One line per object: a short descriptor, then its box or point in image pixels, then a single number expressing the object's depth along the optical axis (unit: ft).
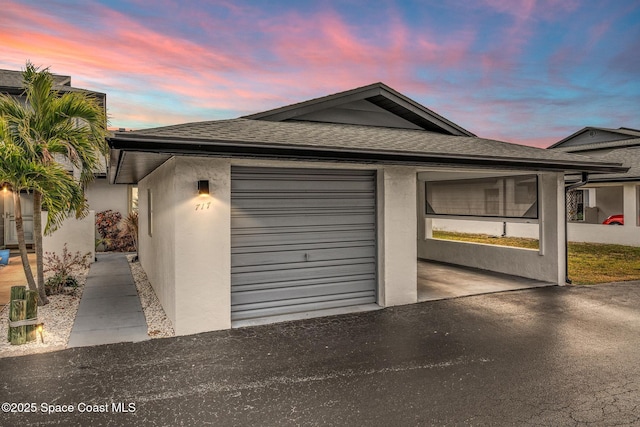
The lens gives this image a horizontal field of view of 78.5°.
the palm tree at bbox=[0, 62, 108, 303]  20.33
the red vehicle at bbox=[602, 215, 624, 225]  58.85
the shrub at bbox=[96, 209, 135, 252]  49.37
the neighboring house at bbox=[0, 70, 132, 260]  47.03
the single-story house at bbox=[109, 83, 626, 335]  18.03
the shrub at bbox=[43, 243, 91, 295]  26.37
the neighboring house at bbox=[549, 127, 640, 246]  50.75
